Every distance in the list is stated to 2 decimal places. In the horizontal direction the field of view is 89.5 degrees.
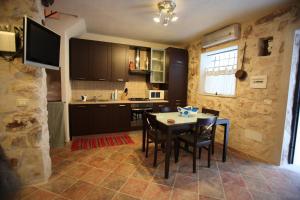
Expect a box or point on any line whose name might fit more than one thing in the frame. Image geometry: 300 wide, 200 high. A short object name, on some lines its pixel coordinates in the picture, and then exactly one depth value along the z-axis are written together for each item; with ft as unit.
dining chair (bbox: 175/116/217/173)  7.27
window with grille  10.92
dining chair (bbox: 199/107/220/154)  9.44
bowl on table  8.79
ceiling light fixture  7.34
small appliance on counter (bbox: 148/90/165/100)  13.98
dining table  6.81
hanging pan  9.67
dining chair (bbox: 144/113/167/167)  7.79
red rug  10.28
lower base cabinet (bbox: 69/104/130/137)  11.10
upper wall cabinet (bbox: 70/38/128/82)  11.60
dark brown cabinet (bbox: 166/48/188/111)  14.02
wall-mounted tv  4.93
